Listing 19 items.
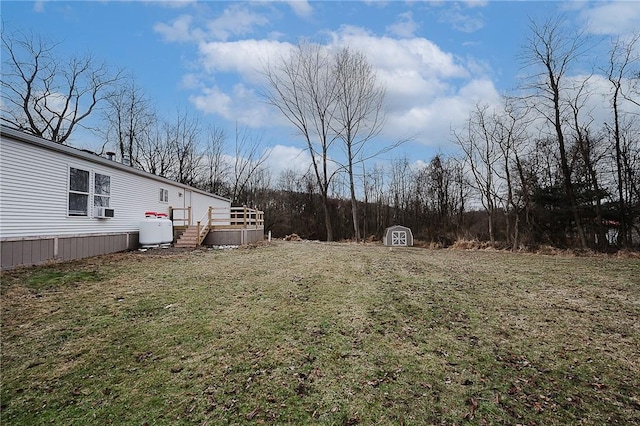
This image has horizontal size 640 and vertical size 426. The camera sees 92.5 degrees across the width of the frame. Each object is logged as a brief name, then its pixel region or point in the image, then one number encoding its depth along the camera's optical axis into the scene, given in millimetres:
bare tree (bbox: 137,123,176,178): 22594
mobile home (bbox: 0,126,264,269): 6883
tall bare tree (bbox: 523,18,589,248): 11844
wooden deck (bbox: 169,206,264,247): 11914
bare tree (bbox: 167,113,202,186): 23562
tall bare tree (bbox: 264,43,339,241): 18891
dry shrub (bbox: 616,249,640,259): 9523
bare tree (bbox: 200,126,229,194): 25016
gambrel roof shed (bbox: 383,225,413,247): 15648
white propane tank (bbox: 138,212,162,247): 10852
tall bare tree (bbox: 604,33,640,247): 11562
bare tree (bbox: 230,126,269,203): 26109
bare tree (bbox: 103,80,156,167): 21344
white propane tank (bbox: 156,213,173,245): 11242
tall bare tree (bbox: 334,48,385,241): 18188
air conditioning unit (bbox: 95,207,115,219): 9261
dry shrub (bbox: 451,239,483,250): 13836
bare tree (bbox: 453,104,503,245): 15430
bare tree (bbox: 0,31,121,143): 16969
